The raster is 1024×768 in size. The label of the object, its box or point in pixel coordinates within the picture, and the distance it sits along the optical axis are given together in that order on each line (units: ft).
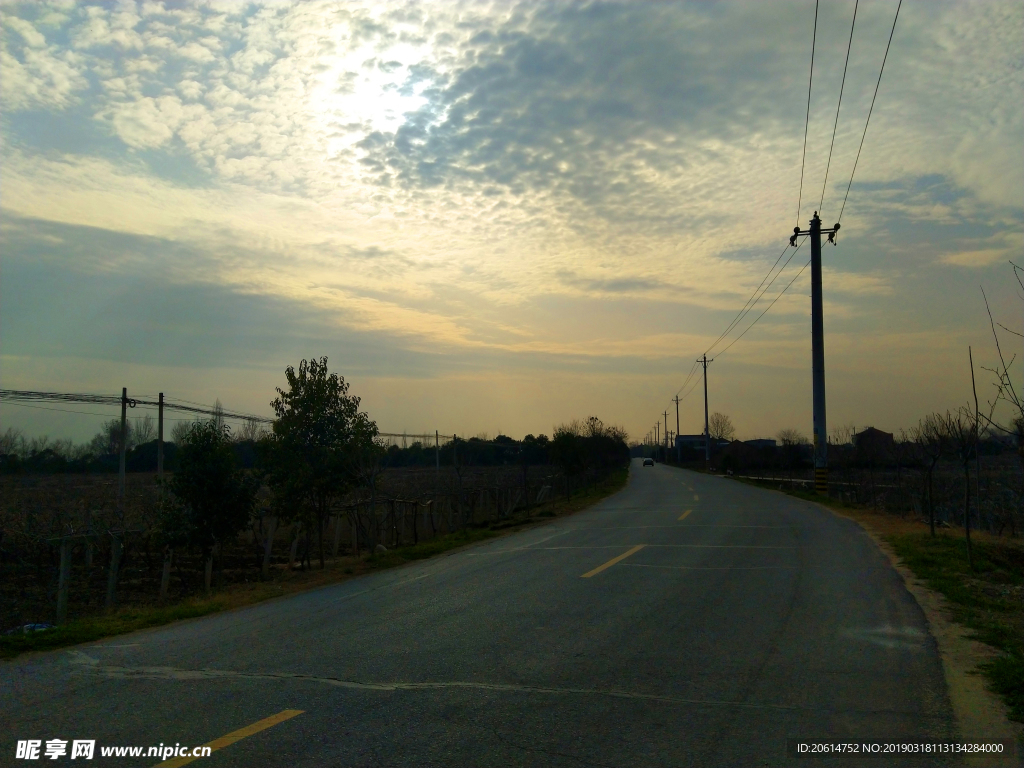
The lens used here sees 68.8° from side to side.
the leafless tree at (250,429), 152.76
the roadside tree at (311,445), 61.05
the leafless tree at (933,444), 58.53
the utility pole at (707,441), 278.42
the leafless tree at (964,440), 48.39
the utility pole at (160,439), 94.99
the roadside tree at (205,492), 59.26
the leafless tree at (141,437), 210.38
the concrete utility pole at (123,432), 92.05
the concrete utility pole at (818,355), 108.17
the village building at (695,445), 472.44
